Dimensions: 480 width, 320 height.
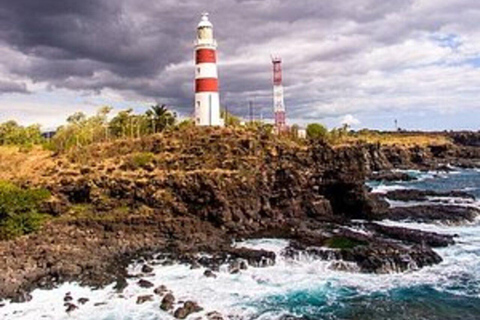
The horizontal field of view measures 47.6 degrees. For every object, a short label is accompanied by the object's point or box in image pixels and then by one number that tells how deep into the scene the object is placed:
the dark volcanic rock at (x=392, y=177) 108.25
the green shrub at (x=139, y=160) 58.38
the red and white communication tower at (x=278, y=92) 79.38
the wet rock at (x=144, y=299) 34.28
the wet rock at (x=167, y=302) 33.16
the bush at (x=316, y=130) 117.78
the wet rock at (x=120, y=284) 36.59
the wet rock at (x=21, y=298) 34.73
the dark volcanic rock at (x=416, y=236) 46.88
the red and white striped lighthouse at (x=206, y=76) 65.12
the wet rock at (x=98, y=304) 33.96
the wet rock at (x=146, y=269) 40.16
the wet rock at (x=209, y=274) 39.19
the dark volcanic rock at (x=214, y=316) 30.97
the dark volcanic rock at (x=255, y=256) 41.97
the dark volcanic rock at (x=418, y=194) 76.32
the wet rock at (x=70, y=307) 33.00
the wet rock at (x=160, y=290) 35.56
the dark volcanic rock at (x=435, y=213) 58.29
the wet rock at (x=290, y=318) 31.58
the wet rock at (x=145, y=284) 37.04
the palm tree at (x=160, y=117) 84.88
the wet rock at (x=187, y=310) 31.80
